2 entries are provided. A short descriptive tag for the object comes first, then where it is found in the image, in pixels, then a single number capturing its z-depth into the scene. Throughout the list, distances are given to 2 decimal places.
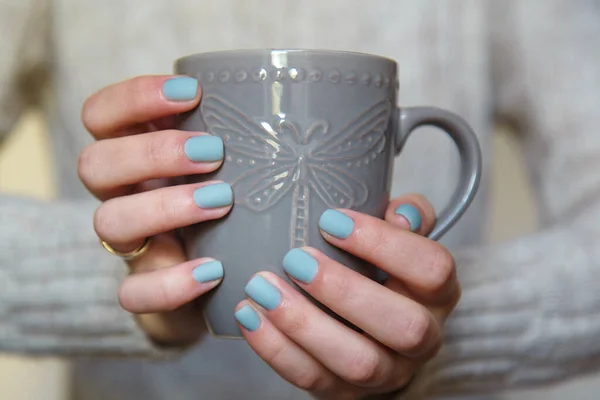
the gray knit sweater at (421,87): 0.80
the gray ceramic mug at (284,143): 0.45
